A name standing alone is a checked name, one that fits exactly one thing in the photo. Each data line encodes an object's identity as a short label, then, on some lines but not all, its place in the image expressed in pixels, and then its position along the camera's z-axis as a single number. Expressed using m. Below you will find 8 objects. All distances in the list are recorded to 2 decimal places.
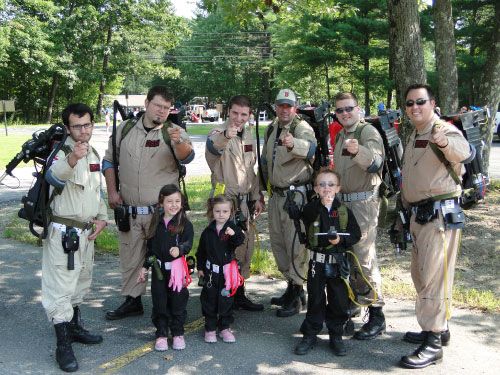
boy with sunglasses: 3.89
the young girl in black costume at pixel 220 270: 4.15
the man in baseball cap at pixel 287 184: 4.70
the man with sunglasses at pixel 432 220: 3.71
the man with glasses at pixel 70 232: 3.70
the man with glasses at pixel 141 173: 4.50
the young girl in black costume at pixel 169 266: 4.03
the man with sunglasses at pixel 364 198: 4.24
